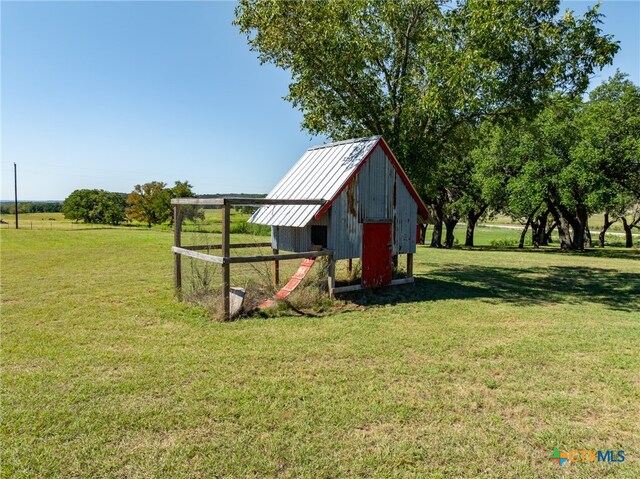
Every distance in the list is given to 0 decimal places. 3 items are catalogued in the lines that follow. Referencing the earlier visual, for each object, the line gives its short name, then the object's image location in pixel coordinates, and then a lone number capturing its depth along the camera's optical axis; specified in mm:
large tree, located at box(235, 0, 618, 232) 13203
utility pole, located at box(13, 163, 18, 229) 59250
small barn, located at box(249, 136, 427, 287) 12078
